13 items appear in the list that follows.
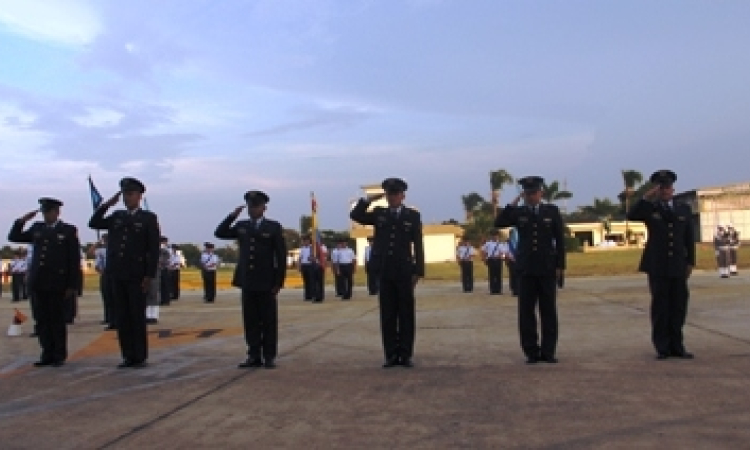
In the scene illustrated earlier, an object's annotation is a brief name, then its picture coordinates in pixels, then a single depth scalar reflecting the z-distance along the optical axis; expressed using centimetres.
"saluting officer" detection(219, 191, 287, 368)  864
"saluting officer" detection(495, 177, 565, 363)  837
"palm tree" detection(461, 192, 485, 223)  9506
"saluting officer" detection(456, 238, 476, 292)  2428
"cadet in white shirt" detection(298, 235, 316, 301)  2246
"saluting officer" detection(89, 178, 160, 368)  888
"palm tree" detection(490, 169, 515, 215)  8594
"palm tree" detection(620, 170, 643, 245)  8756
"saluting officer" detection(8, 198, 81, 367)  927
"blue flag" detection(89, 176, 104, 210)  1512
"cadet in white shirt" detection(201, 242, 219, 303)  2348
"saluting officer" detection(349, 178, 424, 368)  843
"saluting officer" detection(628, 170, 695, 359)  845
